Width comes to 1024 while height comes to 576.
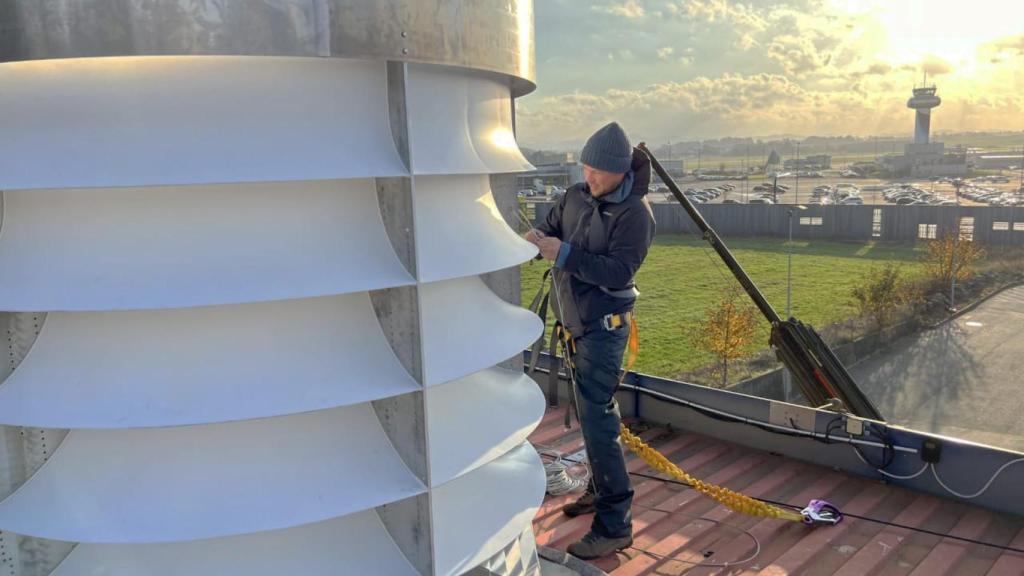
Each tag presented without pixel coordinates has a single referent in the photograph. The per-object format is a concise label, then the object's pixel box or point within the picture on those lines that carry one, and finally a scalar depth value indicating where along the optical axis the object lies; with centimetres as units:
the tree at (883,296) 2653
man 346
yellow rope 402
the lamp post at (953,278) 2802
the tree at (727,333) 2252
